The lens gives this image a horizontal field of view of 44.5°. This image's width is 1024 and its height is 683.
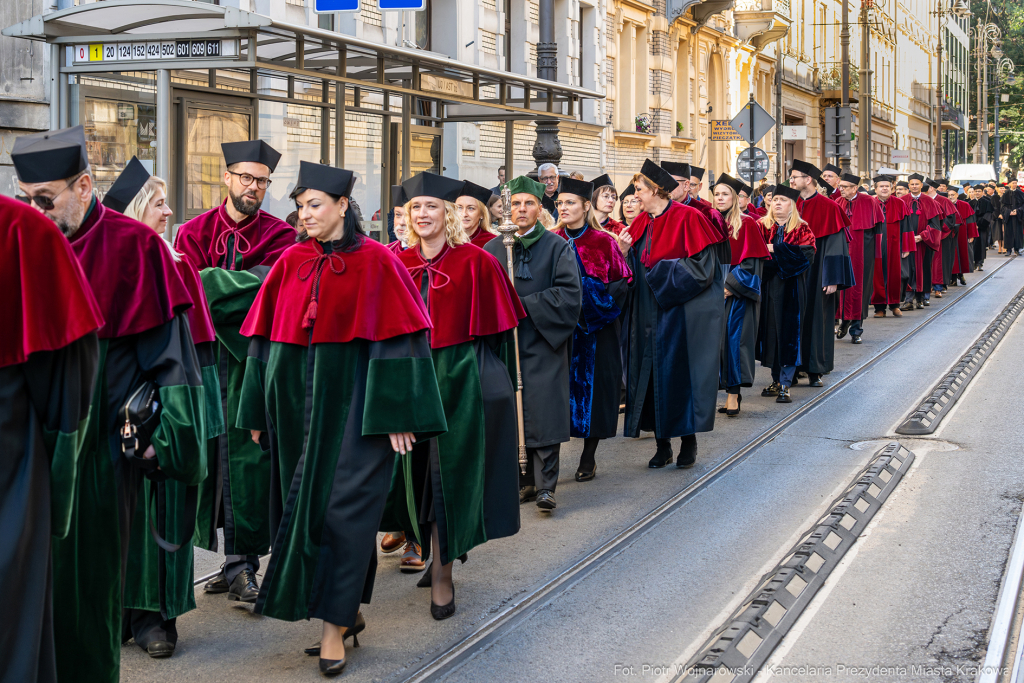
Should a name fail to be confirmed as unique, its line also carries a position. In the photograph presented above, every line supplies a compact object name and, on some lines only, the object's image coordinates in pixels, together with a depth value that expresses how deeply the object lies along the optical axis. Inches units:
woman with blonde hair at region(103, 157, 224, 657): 189.5
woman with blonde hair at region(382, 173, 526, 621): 216.1
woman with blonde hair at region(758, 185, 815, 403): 458.3
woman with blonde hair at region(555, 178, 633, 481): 314.7
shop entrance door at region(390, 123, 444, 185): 546.6
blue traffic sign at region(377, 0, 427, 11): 425.1
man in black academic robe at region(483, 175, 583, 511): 283.4
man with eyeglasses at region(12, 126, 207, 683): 150.0
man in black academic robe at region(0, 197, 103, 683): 129.0
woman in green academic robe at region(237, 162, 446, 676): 186.1
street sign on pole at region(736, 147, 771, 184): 922.1
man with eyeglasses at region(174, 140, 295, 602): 219.6
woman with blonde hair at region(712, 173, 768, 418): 418.9
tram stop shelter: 378.9
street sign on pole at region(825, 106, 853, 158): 1073.5
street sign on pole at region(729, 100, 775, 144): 845.2
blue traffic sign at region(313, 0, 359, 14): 415.2
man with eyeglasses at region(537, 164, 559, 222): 526.3
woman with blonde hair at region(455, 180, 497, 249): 273.0
